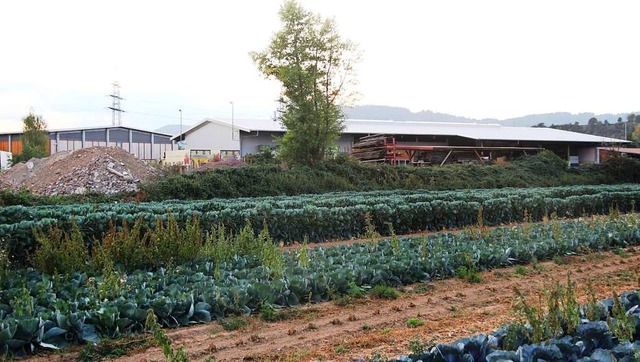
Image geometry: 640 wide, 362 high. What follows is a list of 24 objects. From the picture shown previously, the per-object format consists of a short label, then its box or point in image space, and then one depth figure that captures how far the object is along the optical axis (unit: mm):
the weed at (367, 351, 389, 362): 3918
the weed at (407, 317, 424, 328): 6254
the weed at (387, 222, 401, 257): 9541
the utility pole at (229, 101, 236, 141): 41612
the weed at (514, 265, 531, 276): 9266
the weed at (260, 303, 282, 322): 6596
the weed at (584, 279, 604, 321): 4840
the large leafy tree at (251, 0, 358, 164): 28438
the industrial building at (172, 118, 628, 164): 38250
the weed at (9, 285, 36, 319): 5801
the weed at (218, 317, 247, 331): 6211
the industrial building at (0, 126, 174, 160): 47938
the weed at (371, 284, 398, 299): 7648
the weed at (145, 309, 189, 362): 3467
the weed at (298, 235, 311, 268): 8430
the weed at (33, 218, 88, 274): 8094
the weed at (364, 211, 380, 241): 10627
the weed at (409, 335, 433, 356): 3996
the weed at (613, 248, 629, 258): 10950
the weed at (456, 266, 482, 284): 8670
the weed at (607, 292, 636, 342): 4172
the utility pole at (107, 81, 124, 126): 67938
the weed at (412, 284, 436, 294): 8032
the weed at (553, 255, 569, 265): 10164
